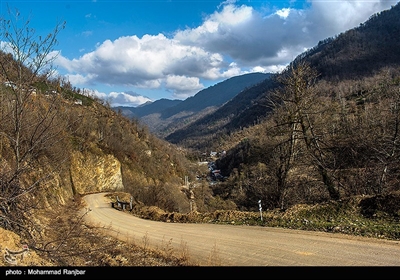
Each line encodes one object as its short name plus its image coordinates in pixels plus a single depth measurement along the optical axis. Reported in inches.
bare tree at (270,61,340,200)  633.6
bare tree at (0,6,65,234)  286.4
